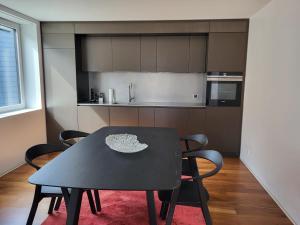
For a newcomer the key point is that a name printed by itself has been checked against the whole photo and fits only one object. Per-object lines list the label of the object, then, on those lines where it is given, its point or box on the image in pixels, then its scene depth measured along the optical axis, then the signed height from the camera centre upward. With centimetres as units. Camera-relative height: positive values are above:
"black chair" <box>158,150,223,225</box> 174 -88
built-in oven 395 -5
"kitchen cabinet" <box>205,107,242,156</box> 401 -76
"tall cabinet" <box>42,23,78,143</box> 414 +12
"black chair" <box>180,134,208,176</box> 235 -66
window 362 +24
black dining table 138 -59
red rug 220 -133
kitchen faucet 466 -19
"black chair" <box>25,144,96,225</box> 184 -88
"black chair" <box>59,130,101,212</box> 237 -62
